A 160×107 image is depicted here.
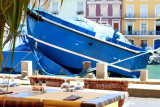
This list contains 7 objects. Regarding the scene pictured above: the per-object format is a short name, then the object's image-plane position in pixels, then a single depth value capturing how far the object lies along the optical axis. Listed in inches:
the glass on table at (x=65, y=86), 217.3
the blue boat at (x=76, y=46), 919.2
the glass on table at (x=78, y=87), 222.6
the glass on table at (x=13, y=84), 236.2
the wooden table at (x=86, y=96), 170.5
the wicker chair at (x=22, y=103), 136.7
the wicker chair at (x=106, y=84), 264.0
